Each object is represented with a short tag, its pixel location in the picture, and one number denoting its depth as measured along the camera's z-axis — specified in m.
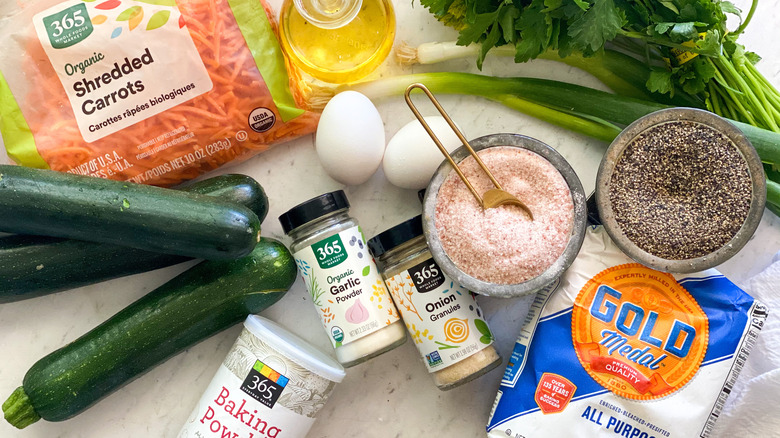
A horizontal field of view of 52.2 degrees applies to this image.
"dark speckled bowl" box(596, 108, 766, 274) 0.47
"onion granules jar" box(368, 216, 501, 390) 0.50
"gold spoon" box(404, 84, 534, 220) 0.47
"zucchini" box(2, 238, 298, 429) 0.51
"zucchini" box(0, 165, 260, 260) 0.47
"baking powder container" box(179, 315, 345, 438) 0.49
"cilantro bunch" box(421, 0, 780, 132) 0.46
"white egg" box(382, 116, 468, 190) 0.51
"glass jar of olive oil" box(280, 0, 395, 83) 0.52
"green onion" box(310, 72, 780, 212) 0.52
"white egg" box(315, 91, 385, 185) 0.50
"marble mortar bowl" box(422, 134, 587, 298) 0.47
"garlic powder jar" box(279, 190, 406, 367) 0.50
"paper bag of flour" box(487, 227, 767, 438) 0.47
